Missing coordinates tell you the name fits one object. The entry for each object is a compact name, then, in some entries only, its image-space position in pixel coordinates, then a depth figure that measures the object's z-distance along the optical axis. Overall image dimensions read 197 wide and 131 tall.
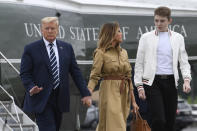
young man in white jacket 18.37
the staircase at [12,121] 18.87
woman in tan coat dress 18.22
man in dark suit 16.64
